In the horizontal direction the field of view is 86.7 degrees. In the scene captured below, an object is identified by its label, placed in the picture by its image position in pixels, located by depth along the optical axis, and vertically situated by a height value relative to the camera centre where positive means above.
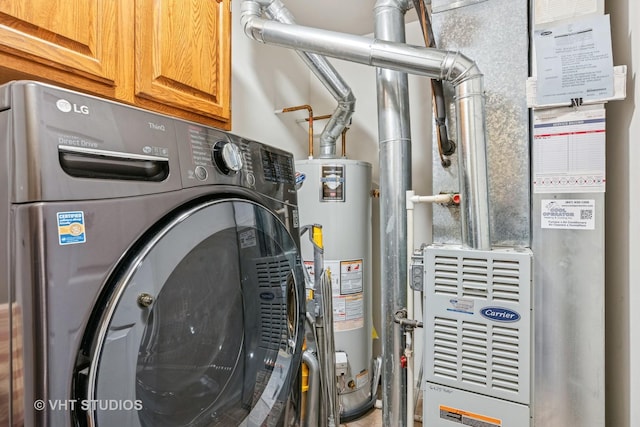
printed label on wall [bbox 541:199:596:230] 1.02 -0.04
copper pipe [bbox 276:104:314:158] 1.96 +0.53
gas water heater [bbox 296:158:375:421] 1.70 -0.22
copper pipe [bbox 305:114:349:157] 2.01 +0.43
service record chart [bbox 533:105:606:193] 1.01 +0.16
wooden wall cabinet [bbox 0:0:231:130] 0.69 +0.40
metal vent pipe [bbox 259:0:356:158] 1.55 +0.63
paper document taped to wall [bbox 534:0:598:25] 1.03 +0.60
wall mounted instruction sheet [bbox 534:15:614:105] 0.99 +0.42
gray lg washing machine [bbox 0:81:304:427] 0.46 -0.10
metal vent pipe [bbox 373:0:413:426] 1.46 +0.11
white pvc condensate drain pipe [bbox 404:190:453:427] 1.33 -0.42
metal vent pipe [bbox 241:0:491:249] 1.13 +0.38
